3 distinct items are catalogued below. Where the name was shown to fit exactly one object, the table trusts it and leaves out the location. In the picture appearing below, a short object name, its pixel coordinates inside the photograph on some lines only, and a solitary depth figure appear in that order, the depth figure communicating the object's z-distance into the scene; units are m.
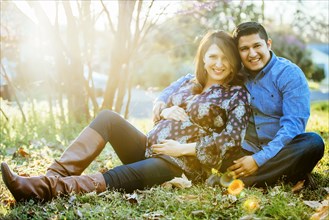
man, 3.40
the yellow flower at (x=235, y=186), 3.27
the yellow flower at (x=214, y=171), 3.53
